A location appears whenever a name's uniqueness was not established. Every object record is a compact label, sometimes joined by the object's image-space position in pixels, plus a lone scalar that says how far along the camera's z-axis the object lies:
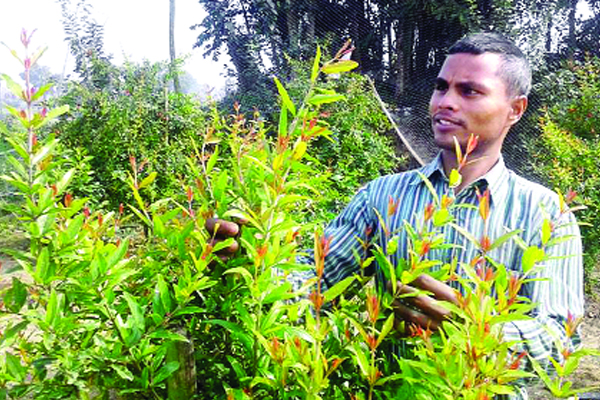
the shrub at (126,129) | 5.64
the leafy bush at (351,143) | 4.80
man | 1.40
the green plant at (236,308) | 0.82
